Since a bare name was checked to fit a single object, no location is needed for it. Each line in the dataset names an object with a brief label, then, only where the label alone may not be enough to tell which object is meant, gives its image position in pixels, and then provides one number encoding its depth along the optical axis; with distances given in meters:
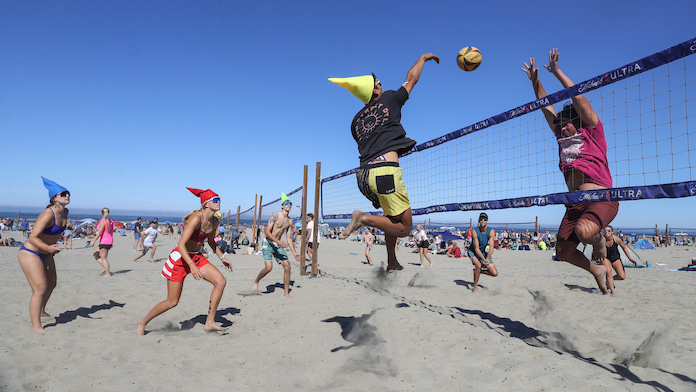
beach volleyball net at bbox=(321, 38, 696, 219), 2.68
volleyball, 3.94
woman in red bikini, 4.03
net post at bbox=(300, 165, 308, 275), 8.75
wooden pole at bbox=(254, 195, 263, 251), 14.90
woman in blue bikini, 3.99
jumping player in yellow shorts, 2.86
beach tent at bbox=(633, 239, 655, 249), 23.92
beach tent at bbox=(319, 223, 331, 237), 34.58
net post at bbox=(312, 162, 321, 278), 8.15
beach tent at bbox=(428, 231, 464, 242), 21.10
